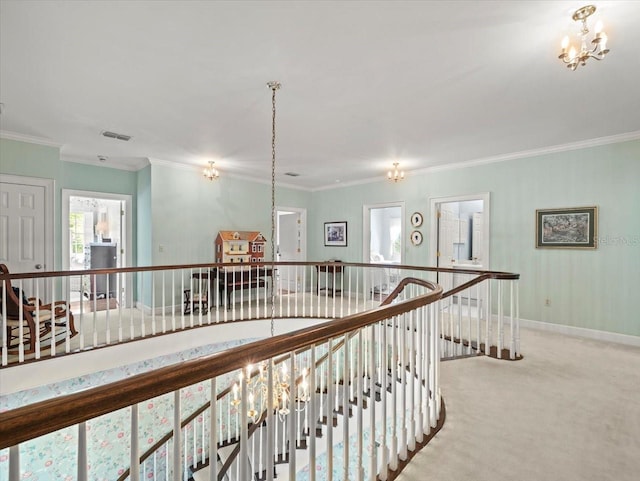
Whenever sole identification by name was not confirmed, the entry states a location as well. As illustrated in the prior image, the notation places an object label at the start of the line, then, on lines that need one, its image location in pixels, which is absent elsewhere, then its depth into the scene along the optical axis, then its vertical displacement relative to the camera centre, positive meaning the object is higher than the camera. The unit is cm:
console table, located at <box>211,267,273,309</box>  567 -75
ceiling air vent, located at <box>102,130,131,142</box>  425 +140
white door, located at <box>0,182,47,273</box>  435 +15
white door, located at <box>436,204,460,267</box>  599 -1
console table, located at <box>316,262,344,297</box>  743 -91
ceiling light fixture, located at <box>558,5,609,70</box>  192 +126
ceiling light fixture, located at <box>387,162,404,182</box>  561 +116
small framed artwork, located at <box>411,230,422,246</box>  619 +3
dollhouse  611 -16
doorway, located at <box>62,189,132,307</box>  611 +0
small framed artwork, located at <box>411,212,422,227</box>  618 +38
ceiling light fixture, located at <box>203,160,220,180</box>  555 +116
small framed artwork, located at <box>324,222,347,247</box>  756 +11
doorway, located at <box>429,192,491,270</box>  542 +14
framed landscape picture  438 +16
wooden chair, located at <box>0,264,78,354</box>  331 -89
